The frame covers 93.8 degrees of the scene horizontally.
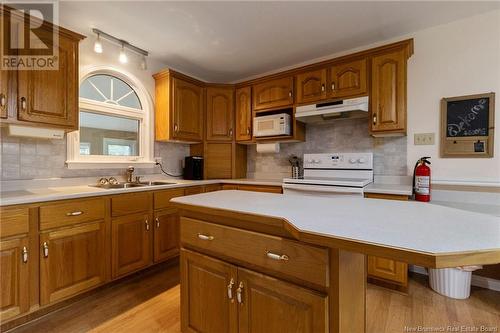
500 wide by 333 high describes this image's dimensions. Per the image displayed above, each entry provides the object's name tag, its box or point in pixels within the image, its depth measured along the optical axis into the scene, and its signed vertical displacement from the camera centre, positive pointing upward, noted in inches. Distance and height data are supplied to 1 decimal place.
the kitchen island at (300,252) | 26.2 -13.6
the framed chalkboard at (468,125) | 81.4 +14.5
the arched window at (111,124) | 94.2 +17.4
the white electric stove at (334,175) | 87.9 -4.7
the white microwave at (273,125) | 114.3 +19.8
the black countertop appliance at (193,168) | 123.0 -2.3
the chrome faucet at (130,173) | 102.8 -4.4
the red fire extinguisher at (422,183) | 82.2 -6.3
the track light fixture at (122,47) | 88.1 +49.9
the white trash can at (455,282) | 74.9 -37.9
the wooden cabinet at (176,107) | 113.0 +28.4
